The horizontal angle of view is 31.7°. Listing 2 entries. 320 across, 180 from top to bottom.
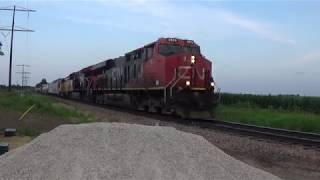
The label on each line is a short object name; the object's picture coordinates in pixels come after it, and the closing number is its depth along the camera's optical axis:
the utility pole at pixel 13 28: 56.10
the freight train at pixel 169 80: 25.38
